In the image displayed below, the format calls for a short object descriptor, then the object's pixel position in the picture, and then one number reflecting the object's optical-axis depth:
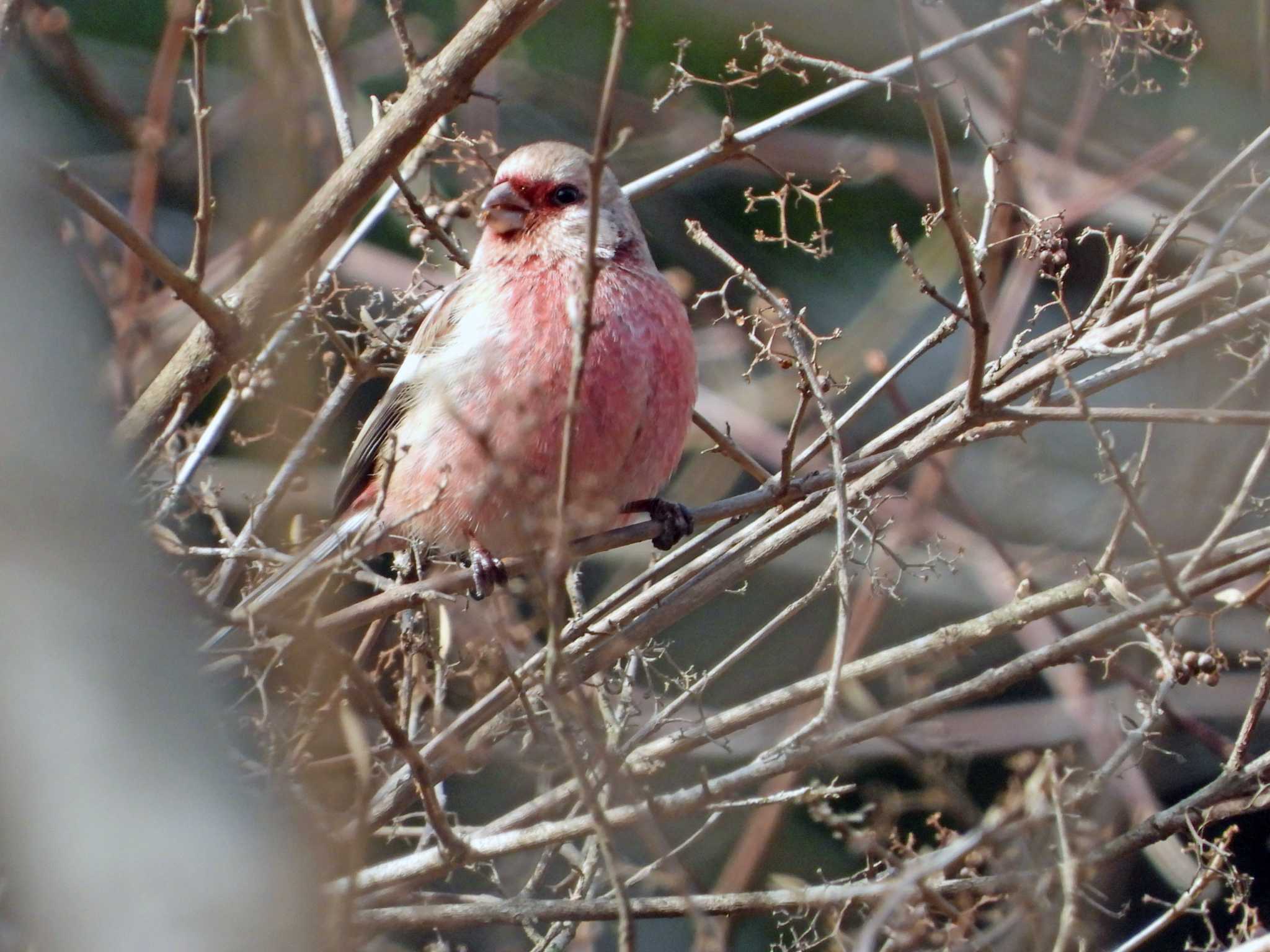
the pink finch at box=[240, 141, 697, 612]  8.85
